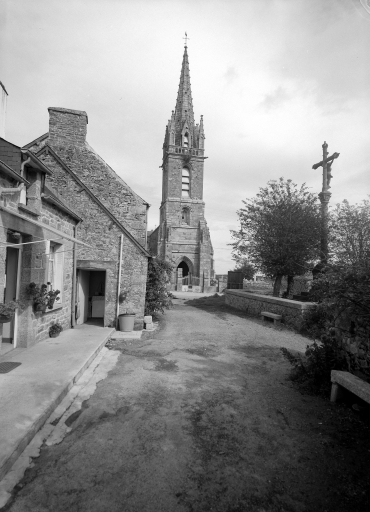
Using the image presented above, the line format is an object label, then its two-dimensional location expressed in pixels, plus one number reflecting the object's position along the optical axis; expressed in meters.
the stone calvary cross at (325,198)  14.14
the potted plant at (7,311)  5.48
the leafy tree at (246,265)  16.47
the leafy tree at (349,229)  13.90
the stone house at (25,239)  6.00
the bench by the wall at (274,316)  12.11
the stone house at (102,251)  10.27
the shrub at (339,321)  4.83
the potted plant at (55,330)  8.18
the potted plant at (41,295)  6.96
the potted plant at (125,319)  10.23
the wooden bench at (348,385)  4.20
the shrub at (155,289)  11.94
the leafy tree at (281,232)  14.42
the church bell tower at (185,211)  35.41
